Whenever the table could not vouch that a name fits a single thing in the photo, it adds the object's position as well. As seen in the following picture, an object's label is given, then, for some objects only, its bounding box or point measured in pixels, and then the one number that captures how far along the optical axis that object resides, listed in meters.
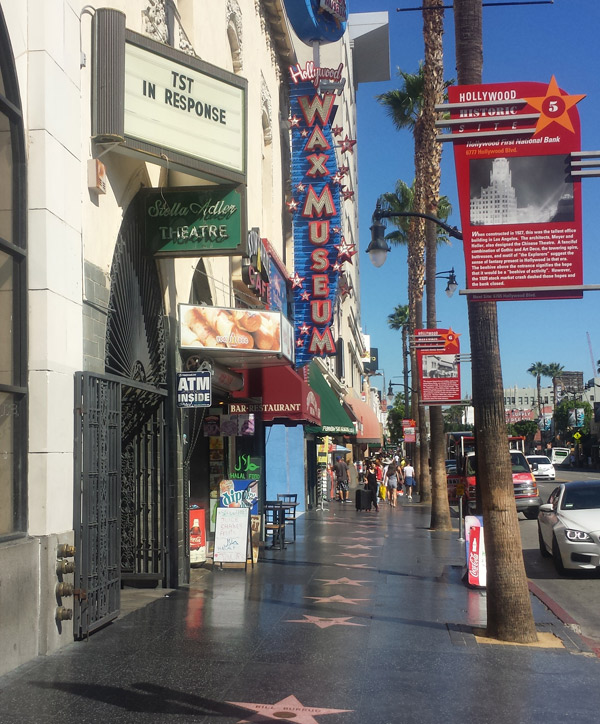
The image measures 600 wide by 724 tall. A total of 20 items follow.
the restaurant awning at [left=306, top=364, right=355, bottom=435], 27.78
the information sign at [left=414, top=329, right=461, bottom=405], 24.25
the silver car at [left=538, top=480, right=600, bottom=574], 14.38
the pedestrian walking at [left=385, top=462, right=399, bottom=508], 34.72
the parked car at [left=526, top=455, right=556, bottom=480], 51.44
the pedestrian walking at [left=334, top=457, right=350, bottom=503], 37.56
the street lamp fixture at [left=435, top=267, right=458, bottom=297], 29.59
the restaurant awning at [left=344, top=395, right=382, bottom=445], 48.74
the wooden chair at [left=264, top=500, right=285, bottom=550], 17.72
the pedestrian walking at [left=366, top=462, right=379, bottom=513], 31.66
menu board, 14.39
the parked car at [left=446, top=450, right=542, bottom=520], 27.48
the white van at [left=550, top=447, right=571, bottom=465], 95.12
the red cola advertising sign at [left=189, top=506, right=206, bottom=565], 14.56
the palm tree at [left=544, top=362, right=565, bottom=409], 150.25
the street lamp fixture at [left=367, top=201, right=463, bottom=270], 15.07
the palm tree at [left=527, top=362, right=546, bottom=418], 150.88
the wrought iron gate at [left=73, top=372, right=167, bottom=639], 8.55
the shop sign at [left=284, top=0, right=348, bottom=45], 23.64
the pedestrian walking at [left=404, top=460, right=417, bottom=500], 42.97
